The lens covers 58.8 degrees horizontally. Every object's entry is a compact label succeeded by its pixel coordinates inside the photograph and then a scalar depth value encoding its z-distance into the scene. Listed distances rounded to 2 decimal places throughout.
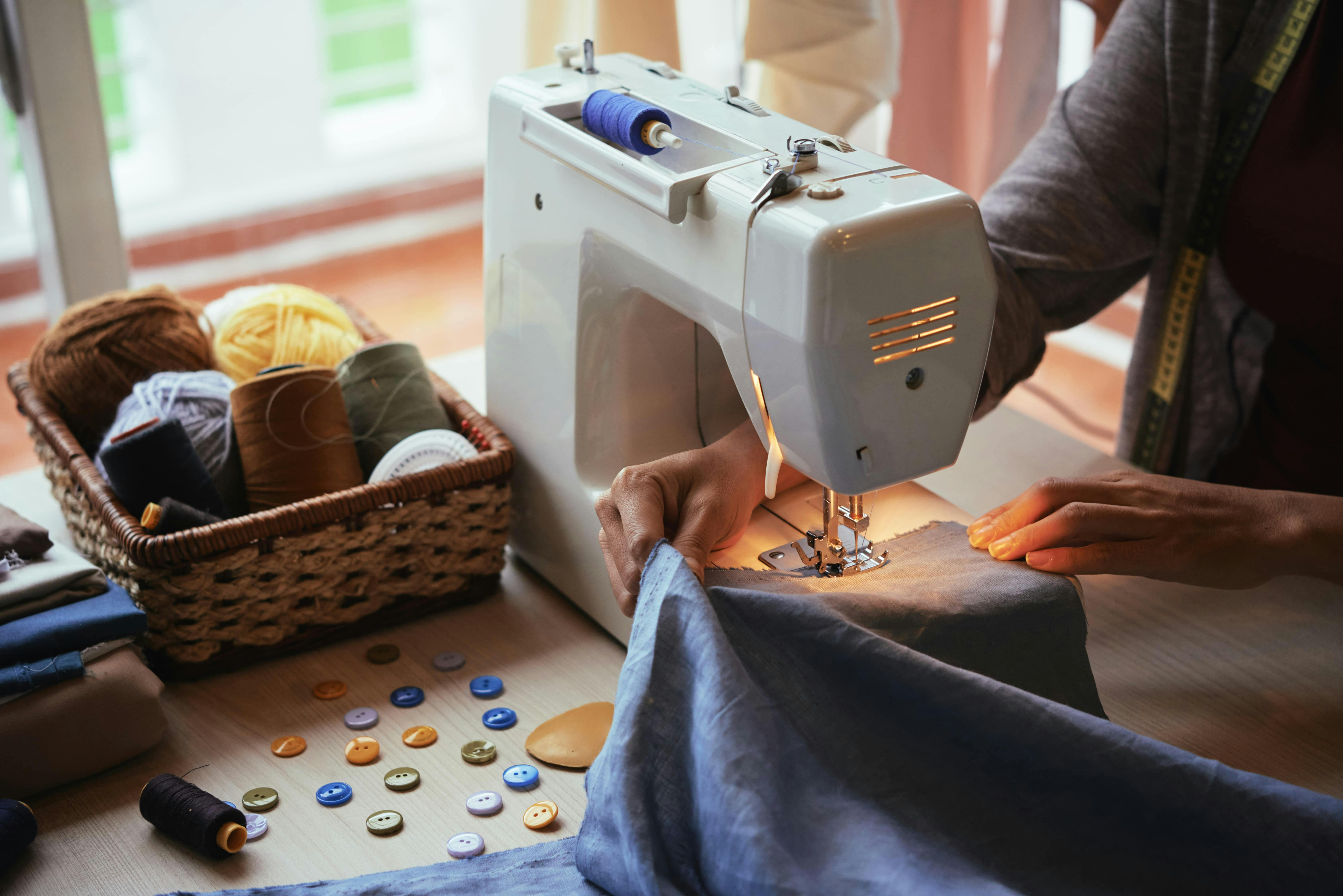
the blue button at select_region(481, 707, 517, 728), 0.95
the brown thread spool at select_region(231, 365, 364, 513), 1.05
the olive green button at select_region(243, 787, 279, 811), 0.87
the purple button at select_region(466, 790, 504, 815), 0.86
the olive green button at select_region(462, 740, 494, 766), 0.91
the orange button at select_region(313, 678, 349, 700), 0.99
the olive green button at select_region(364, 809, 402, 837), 0.85
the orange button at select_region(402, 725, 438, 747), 0.93
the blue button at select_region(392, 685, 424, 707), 0.98
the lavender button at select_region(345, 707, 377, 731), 0.95
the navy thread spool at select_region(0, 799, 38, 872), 0.80
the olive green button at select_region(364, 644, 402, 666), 1.04
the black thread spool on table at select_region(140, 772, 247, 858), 0.82
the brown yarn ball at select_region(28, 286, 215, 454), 1.18
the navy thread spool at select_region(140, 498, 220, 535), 0.97
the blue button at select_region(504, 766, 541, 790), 0.89
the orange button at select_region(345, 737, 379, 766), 0.92
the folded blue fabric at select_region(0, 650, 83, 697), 0.85
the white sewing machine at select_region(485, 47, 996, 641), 0.74
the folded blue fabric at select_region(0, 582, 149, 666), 0.87
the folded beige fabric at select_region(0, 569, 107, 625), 0.91
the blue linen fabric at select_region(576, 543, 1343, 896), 0.69
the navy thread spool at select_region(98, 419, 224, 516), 0.99
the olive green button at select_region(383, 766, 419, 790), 0.89
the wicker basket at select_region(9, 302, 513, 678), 0.96
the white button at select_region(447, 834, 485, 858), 0.82
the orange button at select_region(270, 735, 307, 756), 0.93
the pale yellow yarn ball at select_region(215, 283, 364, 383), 1.25
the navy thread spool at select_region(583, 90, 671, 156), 0.88
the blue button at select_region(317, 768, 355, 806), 0.88
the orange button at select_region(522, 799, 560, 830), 0.85
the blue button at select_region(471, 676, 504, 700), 0.99
